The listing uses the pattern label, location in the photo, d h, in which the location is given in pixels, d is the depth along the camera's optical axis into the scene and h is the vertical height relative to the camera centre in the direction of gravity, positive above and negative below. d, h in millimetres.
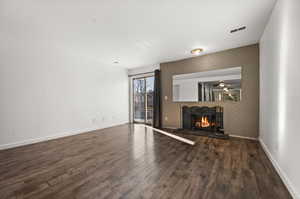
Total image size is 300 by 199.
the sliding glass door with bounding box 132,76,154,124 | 6100 +7
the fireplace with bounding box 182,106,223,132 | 4035 -677
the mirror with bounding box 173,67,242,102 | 3811 +437
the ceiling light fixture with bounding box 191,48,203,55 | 3720 +1463
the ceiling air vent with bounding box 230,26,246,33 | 2679 +1537
